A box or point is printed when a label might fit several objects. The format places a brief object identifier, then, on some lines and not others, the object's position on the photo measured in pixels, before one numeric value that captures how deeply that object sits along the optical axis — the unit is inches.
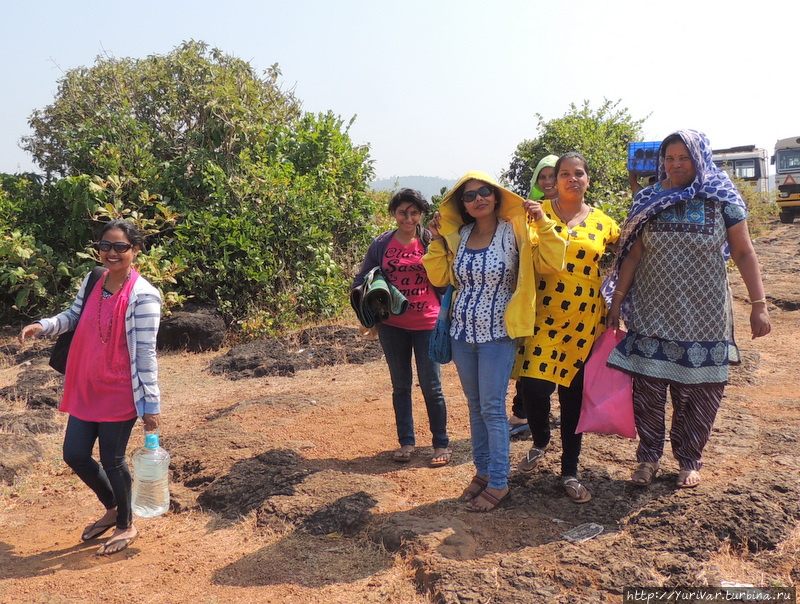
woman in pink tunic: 132.4
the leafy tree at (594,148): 407.2
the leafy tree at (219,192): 336.5
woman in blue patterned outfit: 135.6
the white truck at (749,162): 1003.3
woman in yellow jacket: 133.7
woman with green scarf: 171.3
